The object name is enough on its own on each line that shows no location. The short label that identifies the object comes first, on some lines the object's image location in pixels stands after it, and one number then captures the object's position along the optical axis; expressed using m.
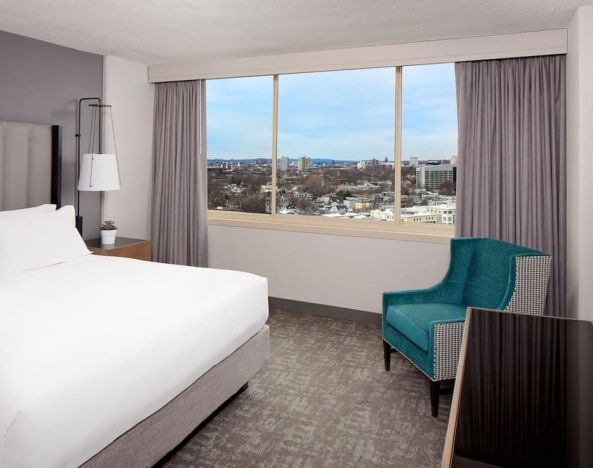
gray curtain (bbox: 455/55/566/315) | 3.89
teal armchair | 2.93
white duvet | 1.64
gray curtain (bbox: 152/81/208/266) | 5.35
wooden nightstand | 4.50
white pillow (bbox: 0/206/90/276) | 3.35
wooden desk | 1.06
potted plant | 4.64
